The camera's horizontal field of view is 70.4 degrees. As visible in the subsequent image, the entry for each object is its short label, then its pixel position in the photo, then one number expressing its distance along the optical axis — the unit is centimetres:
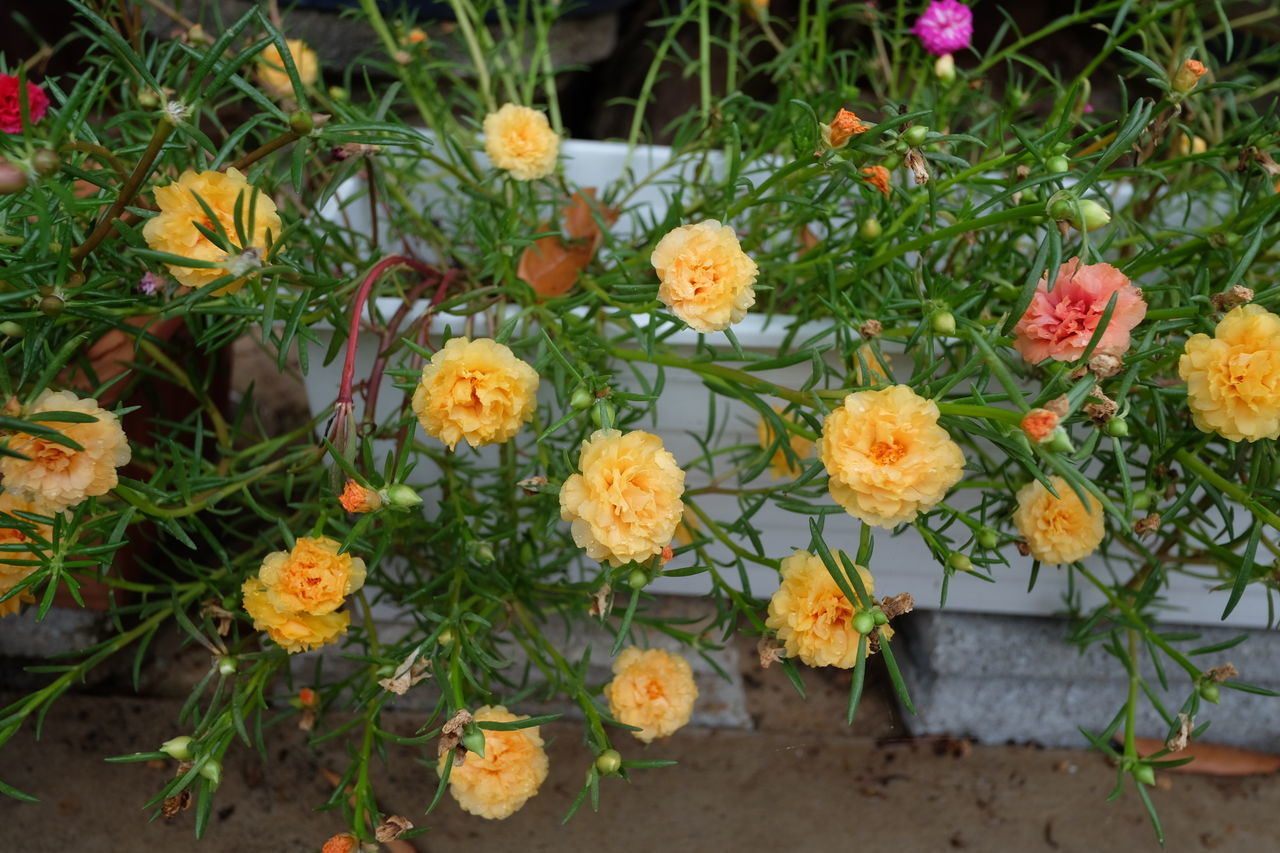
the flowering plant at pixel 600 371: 55
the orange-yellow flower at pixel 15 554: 60
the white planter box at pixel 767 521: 86
